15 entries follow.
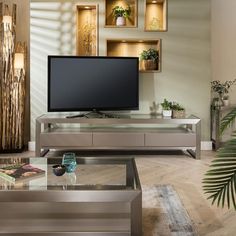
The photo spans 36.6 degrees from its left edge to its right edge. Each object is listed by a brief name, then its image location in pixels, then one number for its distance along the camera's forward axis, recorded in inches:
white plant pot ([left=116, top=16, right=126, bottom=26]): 204.9
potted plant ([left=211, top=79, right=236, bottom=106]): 210.4
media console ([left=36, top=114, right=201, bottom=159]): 188.5
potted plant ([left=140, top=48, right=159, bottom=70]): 205.9
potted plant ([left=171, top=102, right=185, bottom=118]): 195.8
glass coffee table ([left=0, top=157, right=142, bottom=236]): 75.5
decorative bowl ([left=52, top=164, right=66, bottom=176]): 93.2
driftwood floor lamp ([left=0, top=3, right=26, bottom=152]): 195.3
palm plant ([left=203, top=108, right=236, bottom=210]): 34.6
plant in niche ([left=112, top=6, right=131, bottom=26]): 205.0
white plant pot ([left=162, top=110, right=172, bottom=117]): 198.8
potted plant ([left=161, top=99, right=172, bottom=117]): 198.9
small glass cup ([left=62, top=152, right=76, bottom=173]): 98.5
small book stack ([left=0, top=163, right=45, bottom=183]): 89.4
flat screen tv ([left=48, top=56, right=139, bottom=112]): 194.7
